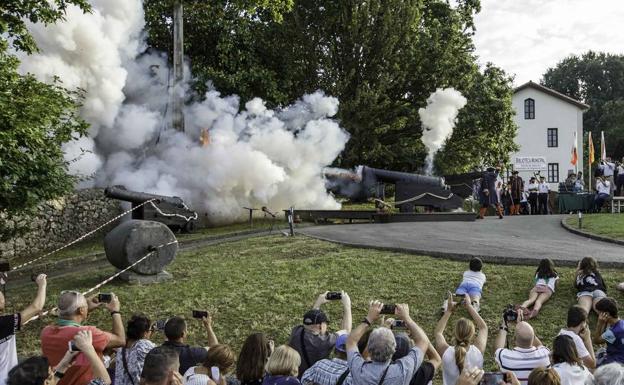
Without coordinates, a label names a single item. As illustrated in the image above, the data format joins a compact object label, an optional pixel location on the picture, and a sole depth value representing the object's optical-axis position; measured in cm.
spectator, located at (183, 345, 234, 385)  455
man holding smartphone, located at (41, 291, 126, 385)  505
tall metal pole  2509
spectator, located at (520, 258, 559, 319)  924
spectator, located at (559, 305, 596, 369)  593
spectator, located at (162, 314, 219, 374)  508
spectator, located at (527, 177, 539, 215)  2508
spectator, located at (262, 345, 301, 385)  434
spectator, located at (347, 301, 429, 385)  440
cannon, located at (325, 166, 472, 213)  2238
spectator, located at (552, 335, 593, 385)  480
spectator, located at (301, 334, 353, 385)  465
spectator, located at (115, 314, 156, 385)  495
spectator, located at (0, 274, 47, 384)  492
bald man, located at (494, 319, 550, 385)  509
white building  4884
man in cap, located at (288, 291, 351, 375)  529
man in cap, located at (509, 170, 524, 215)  2472
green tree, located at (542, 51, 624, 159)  6588
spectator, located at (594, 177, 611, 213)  2342
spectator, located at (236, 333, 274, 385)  462
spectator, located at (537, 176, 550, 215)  2500
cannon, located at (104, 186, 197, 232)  1669
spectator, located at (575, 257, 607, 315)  902
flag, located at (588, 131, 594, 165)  3305
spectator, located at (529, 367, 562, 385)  405
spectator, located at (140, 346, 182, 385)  392
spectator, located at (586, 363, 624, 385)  397
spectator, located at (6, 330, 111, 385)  383
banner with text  4856
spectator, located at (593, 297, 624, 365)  604
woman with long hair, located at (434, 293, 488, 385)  514
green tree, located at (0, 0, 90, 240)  1158
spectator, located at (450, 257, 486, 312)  935
